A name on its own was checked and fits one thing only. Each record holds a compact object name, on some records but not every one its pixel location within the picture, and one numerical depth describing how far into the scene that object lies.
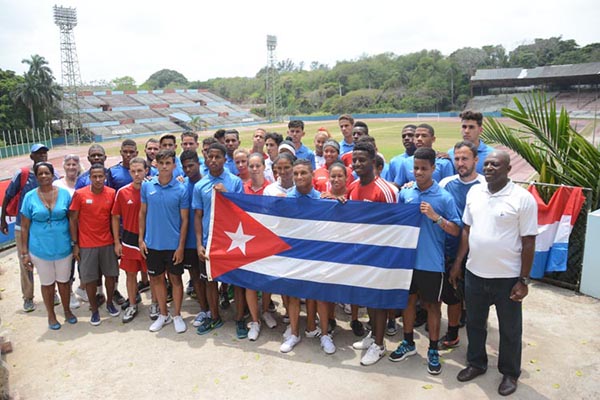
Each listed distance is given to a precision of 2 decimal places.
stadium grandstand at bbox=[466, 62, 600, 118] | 51.25
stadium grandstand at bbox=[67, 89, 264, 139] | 57.47
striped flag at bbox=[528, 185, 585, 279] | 5.86
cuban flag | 4.27
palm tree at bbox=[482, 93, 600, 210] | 6.00
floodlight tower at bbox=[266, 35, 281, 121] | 68.86
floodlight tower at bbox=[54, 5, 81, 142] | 47.44
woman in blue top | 5.12
